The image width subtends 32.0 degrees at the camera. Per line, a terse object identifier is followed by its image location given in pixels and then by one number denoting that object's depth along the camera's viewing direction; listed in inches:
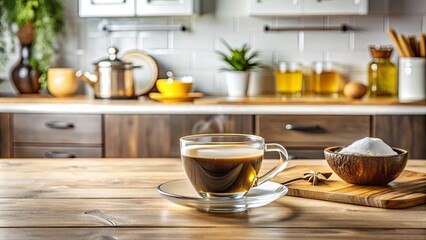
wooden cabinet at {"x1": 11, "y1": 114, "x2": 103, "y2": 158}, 148.6
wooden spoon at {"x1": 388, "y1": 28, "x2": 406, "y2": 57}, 147.7
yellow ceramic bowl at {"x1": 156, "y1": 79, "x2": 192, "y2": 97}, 150.6
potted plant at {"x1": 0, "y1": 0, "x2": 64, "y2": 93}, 165.2
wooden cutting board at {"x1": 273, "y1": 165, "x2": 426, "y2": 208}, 56.2
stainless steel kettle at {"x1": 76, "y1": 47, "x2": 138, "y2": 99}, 153.7
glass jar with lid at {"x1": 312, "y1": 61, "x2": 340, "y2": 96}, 164.2
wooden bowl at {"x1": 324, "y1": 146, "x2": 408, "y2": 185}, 60.6
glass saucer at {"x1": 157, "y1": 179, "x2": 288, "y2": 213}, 53.2
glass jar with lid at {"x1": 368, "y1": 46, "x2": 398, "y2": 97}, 157.4
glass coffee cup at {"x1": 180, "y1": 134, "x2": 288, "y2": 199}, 53.8
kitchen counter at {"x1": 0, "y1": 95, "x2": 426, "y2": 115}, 141.9
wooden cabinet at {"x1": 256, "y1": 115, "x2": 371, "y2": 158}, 142.9
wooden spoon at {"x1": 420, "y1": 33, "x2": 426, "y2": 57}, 148.4
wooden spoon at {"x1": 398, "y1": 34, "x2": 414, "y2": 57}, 147.9
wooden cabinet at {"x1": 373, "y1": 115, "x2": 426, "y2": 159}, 141.4
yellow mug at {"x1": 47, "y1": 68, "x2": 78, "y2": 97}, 161.9
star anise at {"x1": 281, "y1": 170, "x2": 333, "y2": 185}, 62.9
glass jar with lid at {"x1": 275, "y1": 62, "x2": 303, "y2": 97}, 162.6
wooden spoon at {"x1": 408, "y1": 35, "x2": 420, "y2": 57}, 150.1
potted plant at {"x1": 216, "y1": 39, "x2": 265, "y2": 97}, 159.5
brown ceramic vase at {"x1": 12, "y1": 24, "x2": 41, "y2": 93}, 166.6
